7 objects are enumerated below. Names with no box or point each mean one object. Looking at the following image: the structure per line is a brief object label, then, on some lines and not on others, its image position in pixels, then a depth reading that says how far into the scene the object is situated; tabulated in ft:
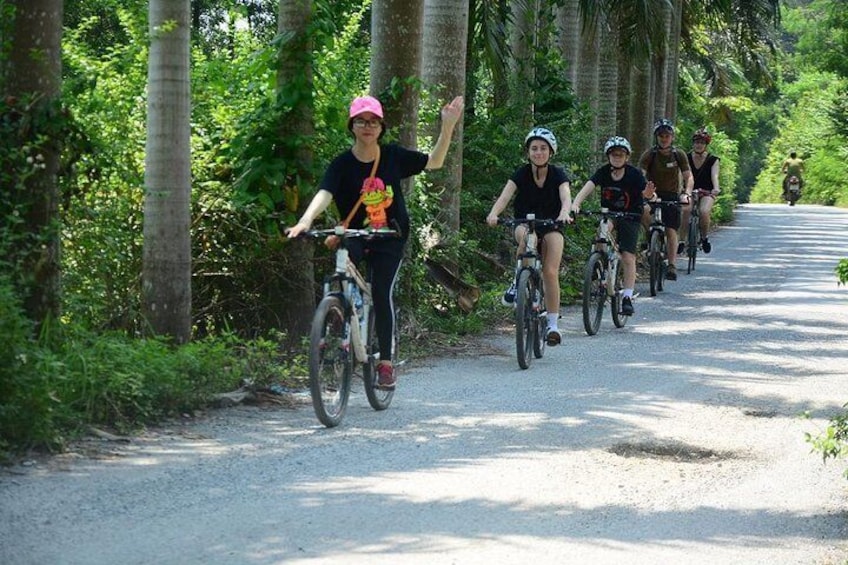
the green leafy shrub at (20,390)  25.66
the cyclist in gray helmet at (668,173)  66.08
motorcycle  207.98
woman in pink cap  31.81
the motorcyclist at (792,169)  206.49
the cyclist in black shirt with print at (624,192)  52.06
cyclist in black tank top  73.72
